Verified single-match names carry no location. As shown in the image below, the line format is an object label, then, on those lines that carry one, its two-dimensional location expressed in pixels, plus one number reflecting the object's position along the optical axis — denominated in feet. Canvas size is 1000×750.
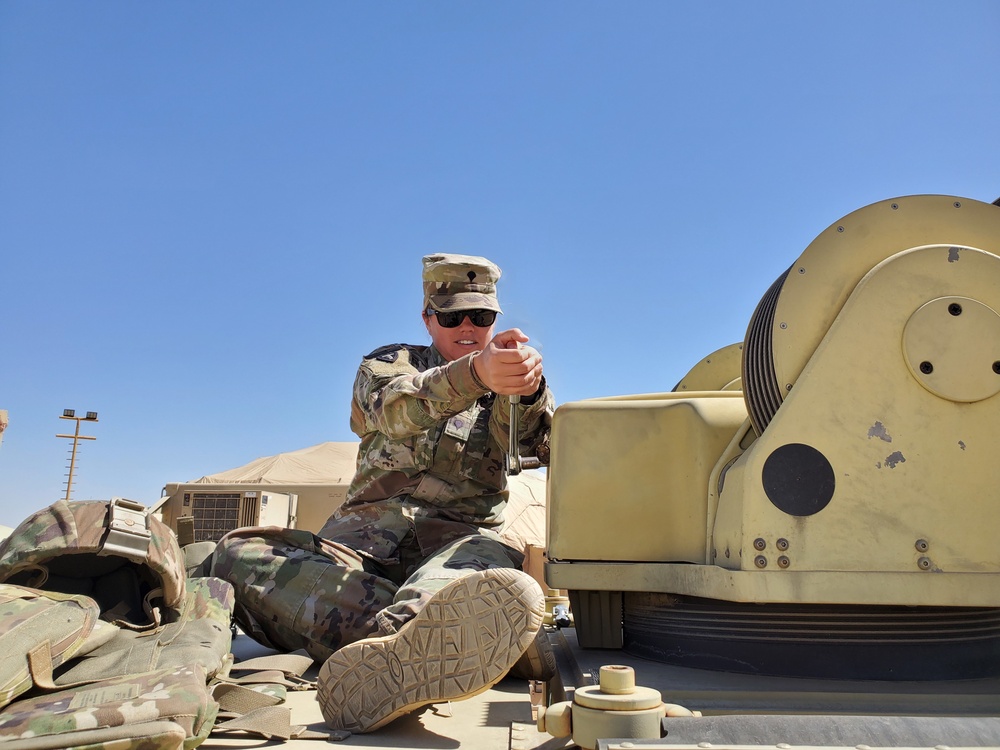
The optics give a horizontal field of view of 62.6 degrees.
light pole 53.98
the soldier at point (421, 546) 6.28
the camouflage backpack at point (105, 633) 5.11
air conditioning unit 29.63
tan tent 31.04
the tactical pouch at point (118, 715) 4.94
